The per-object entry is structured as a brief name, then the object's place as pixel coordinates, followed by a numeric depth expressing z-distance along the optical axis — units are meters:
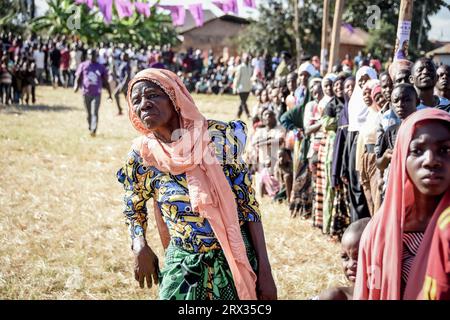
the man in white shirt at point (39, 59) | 21.73
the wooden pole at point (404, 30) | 5.01
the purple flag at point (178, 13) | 13.11
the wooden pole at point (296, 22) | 14.48
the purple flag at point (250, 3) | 10.05
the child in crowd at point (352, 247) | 2.34
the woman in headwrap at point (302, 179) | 6.27
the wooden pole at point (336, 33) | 7.88
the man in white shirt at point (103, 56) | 21.01
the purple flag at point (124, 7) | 12.49
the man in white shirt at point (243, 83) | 14.66
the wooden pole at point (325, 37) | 9.20
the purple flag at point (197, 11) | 12.64
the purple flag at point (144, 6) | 13.28
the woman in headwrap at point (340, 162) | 5.26
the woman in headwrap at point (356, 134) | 4.95
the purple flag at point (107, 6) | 13.04
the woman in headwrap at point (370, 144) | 4.64
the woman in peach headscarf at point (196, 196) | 2.49
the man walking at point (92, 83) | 10.30
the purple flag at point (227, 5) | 10.27
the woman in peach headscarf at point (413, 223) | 1.77
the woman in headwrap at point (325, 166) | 5.52
